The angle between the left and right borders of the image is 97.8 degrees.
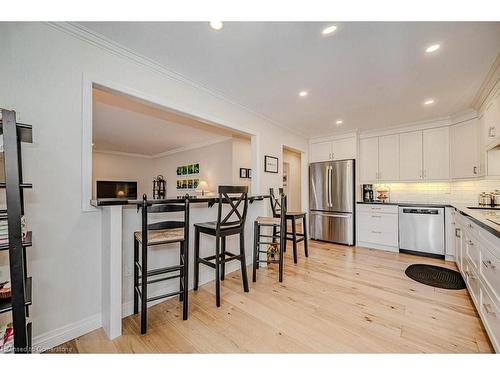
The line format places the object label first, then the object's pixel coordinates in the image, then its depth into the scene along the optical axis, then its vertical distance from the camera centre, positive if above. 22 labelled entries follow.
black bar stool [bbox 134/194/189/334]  1.68 -0.44
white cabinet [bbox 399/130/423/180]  3.99 +0.57
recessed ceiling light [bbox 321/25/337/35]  1.68 +1.22
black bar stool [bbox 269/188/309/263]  3.32 -0.46
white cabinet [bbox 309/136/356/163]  4.49 +0.80
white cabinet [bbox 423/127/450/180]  3.74 +0.57
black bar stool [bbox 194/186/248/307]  2.16 -0.46
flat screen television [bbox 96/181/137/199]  7.02 -0.03
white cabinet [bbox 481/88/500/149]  2.44 +0.78
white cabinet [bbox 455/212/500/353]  1.39 -0.69
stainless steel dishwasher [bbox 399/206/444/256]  3.55 -0.74
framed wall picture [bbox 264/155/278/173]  3.66 +0.40
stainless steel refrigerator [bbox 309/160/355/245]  4.38 -0.30
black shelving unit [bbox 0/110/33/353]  1.07 -0.22
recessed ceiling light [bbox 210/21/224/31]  1.63 +1.23
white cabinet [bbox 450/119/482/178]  3.27 +0.55
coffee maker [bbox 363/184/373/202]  4.57 -0.13
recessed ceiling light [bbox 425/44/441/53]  1.89 +1.21
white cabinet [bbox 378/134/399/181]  4.22 +0.56
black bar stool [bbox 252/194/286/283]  2.70 -0.57
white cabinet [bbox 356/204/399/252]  3.98 -0.76
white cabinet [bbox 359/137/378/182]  4.44 +0.57
